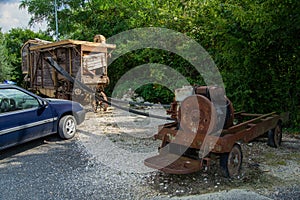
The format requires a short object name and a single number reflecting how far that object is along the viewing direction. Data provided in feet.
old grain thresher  26.37
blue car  14.85
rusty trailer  11.53
